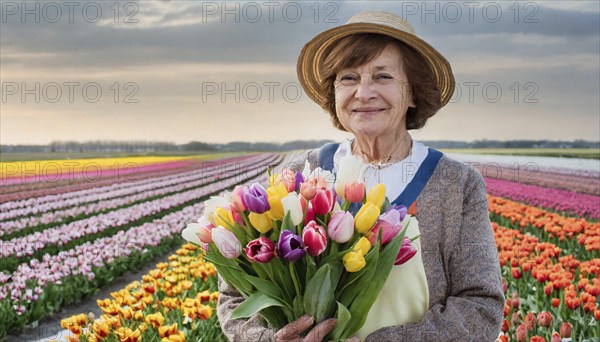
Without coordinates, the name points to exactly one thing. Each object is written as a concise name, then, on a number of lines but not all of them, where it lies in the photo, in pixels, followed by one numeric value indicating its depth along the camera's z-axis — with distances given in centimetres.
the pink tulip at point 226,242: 168
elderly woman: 181
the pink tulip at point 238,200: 169
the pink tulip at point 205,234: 178
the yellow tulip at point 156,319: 352
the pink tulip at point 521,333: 341
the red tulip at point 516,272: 463
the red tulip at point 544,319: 355
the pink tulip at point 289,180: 175
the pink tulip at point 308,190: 167
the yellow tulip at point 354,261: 161
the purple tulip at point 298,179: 180
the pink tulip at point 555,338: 320
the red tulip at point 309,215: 167
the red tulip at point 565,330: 345
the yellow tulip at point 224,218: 175
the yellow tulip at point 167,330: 331
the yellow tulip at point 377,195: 171
